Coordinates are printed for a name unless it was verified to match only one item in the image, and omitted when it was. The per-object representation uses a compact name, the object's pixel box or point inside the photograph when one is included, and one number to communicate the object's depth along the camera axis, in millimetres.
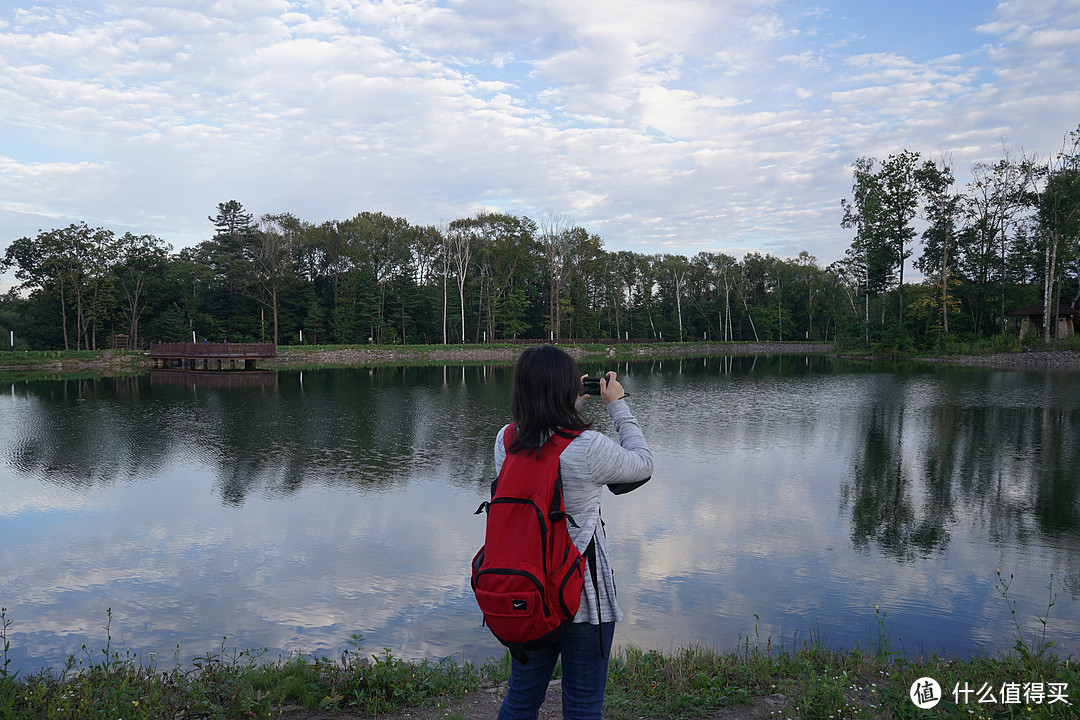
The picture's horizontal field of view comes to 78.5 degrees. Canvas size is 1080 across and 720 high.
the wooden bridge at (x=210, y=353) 40750
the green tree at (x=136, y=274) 51594
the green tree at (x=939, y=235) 45312
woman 2383
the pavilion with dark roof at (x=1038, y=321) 42812
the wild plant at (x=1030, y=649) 4145
